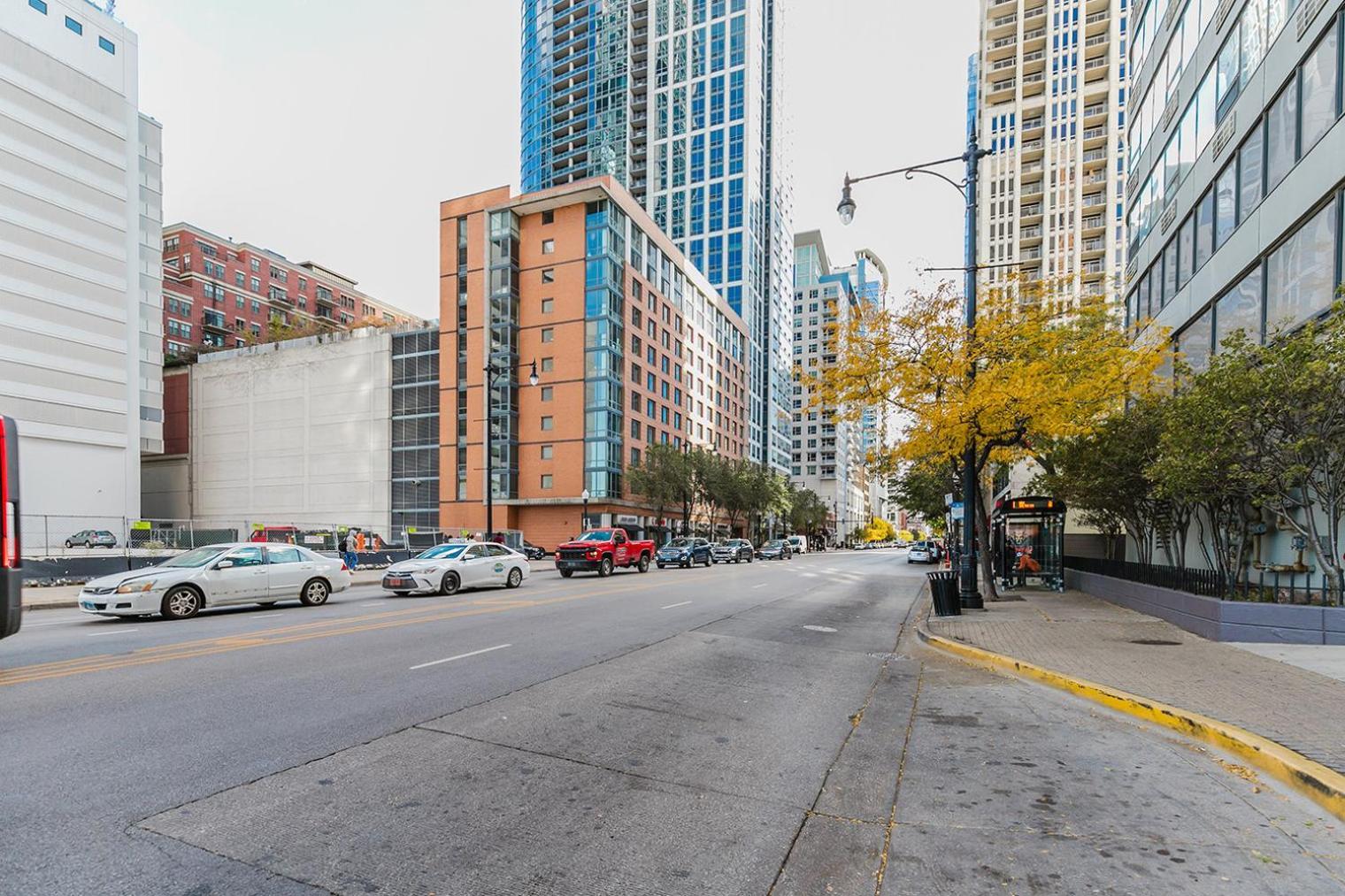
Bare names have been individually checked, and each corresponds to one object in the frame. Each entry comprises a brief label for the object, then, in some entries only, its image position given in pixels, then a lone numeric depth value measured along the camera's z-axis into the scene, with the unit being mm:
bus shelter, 20156
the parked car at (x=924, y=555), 50003
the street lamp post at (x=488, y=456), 30214
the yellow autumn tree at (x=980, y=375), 14680
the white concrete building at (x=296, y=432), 68375
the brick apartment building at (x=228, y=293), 81812
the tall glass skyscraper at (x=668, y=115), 99188
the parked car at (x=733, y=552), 42844
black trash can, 13758
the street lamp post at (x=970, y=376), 14656
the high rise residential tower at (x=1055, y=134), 70688
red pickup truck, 27156
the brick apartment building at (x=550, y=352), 58406
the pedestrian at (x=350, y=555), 27625
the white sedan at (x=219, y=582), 12469
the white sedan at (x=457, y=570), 18484
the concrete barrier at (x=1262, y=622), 9789
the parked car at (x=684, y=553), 36219
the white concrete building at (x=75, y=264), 51938
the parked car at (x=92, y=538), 32806
